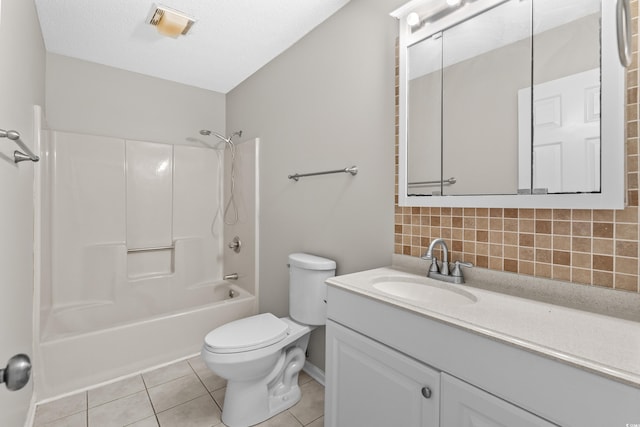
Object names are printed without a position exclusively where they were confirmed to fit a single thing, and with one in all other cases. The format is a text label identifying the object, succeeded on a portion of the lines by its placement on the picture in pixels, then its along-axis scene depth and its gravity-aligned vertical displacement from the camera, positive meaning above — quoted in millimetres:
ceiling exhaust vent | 1795 +1170
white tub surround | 1993 -388
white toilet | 1521 -723
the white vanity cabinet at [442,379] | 646 -452
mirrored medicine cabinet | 919 +391
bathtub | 1845 -879
